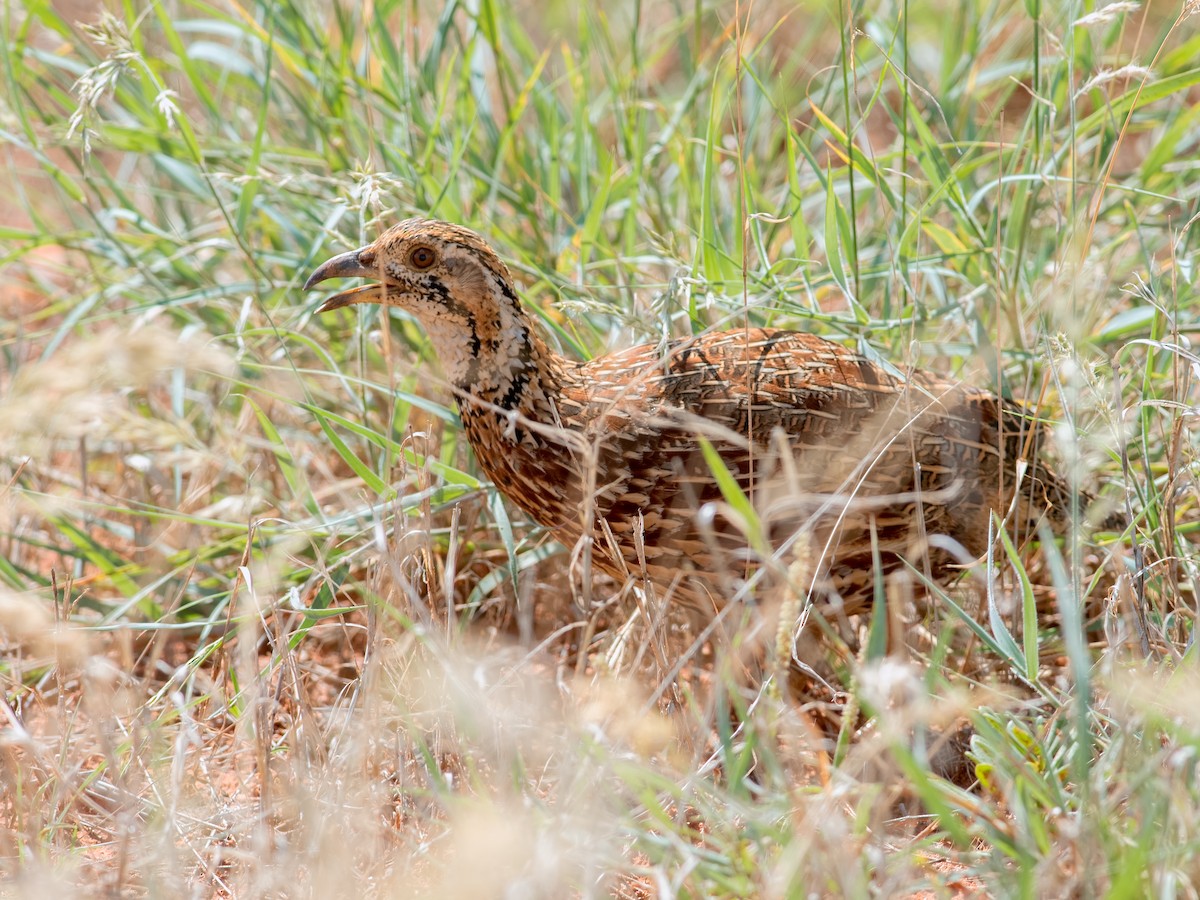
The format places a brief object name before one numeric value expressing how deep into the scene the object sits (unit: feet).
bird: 19.60
